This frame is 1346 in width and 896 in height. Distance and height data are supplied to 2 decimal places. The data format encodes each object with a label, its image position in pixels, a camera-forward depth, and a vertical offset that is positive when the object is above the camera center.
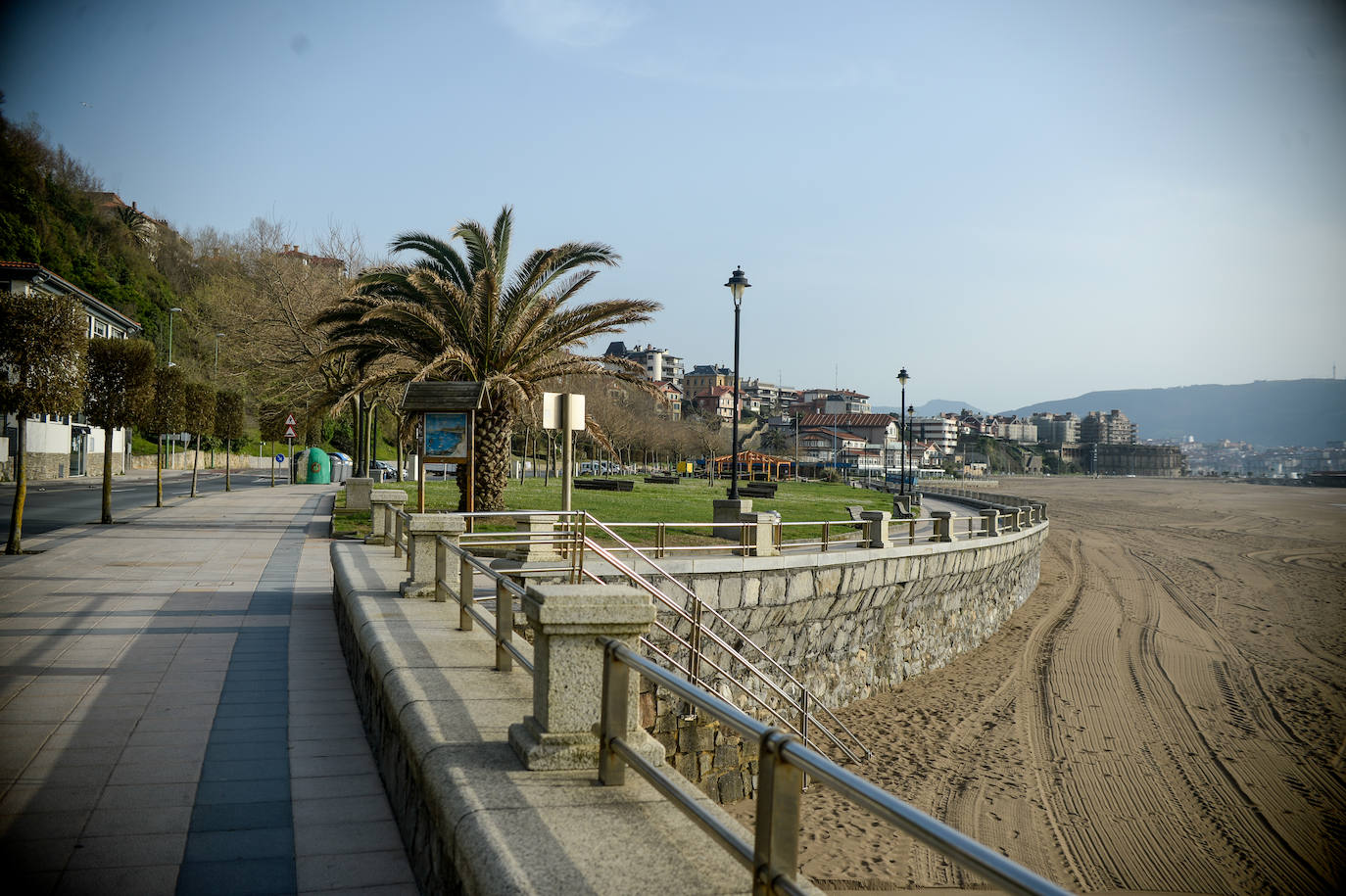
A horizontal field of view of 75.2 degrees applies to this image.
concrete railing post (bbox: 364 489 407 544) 13.51 -1.02
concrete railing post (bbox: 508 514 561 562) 12.65 -1.41
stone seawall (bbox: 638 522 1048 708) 14.14 -2.92
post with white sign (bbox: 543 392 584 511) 11.10 +0.44
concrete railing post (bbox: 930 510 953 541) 19.78 -1.63
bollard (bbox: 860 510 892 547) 16.94 -1.44
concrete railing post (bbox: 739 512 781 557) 14.34 -1.39
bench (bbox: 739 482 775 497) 34.88 -1.54
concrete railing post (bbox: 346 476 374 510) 22.73 -1.21
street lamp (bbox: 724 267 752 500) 20.30 +3.89
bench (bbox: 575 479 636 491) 32.78 -1.33
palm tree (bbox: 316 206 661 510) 18.22 +2.71
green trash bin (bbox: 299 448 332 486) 43.00 -1.04
